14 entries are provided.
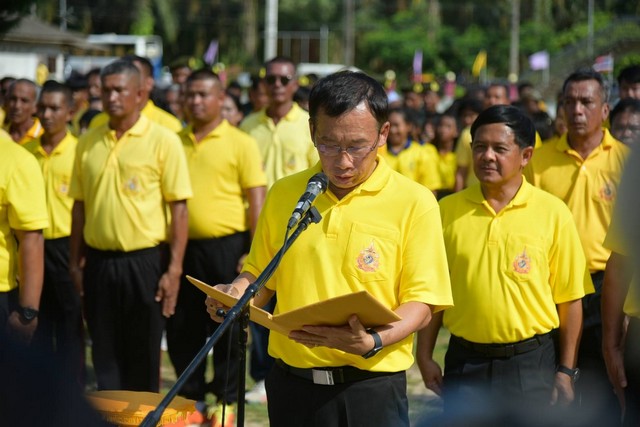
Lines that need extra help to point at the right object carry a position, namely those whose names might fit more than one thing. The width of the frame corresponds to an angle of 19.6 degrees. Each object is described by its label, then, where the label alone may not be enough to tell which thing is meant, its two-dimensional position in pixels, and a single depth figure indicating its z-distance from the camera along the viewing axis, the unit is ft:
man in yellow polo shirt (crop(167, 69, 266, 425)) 41.11
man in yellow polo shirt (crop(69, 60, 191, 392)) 37.29
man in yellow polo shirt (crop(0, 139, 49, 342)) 31.63
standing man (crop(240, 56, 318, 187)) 45.10
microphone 20.37
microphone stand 18.23
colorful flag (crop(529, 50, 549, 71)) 191.12
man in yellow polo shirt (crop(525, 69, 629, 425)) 33.63
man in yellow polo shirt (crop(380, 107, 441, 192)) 63.05
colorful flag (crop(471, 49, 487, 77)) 220.64
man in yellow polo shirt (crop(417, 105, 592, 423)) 28.76
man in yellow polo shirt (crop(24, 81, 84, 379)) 44.44
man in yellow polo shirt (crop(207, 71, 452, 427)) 22.09
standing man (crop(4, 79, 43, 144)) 50.32
